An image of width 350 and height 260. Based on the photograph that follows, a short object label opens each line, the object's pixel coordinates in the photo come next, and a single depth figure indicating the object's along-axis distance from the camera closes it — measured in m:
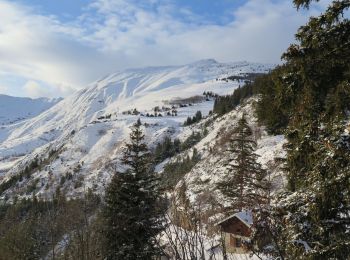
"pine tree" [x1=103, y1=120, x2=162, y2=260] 20.80
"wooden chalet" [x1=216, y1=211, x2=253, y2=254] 30.92
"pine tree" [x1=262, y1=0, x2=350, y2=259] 7.29
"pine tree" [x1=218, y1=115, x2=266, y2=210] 34.16
